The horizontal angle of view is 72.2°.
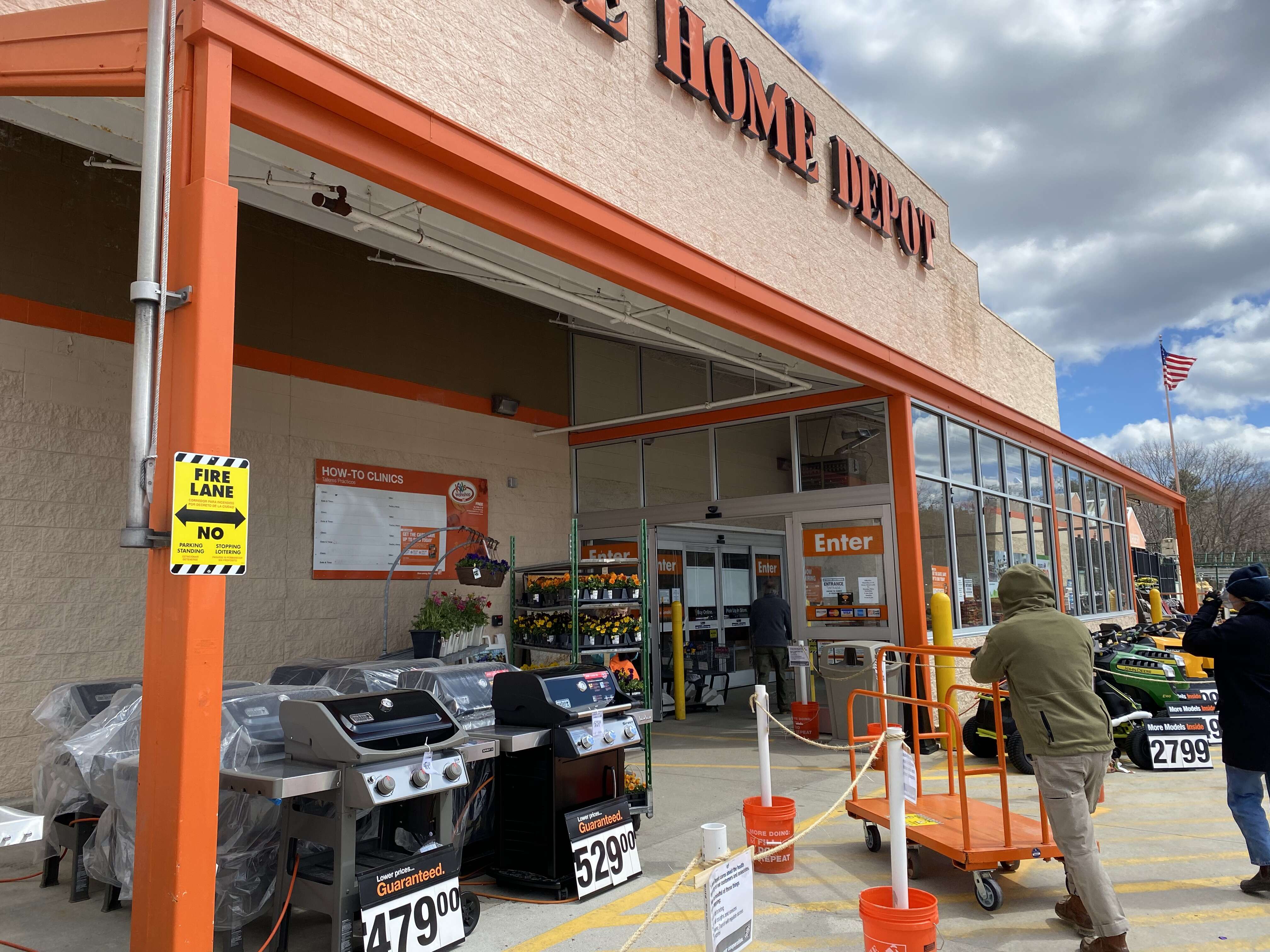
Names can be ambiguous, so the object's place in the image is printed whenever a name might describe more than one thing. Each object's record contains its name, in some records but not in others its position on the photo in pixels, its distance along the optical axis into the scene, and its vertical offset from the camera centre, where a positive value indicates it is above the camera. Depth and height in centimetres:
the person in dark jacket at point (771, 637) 1062 -66
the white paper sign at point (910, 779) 439 -103
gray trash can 842 -99
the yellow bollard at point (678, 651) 1070 -83
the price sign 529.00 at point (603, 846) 454 -140
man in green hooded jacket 370 -68
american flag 2691 +634
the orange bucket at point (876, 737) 546 -111
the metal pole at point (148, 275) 321 +123
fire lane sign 312 +29
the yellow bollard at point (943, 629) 841 -49
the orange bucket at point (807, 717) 884 -138
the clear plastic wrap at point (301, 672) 587 -54
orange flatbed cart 432 -136
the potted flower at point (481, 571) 833 +16
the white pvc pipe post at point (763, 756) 488 -97
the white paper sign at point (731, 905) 273 -105
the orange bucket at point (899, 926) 320 -128
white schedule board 833 +75
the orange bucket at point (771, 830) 490 -140
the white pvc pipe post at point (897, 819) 327 -93
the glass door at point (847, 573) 902 +8
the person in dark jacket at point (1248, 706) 445 -69
